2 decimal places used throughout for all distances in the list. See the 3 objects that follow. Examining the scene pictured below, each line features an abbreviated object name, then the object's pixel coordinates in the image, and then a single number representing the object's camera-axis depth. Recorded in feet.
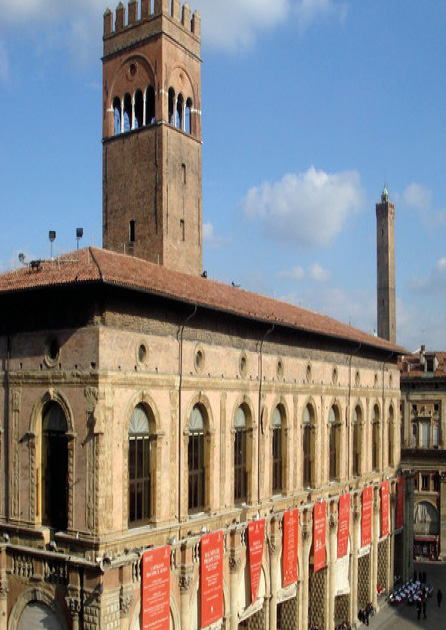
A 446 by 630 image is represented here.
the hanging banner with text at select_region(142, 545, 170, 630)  72.74
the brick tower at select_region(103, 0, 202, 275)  109.50
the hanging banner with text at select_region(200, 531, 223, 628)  82.48
